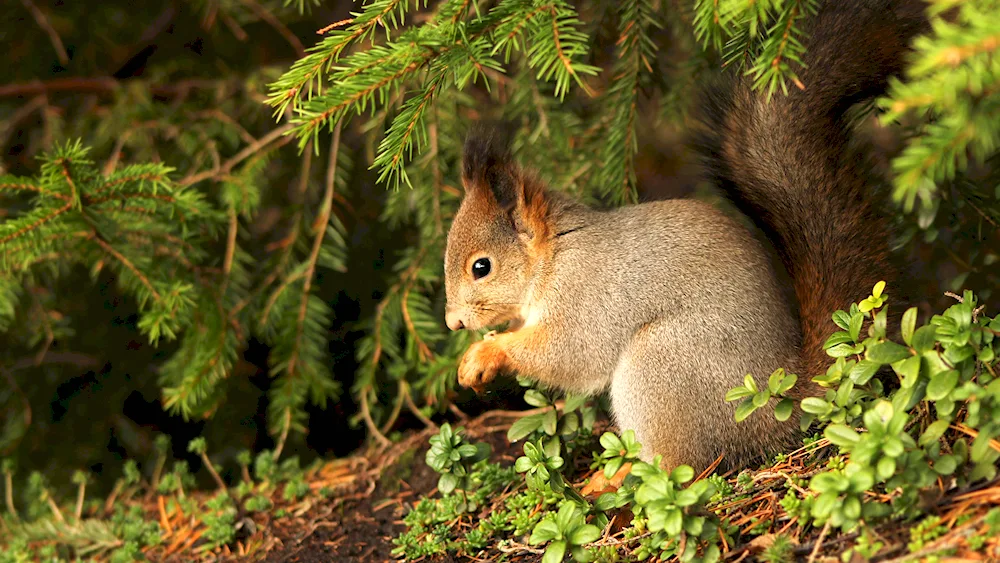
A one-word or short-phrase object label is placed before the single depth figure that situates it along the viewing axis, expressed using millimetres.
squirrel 5055
